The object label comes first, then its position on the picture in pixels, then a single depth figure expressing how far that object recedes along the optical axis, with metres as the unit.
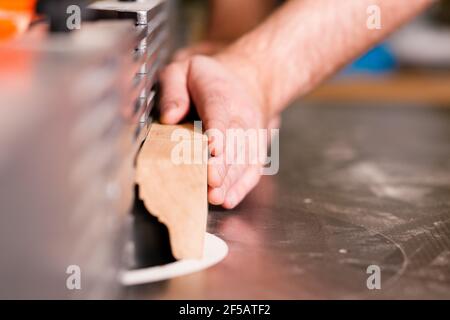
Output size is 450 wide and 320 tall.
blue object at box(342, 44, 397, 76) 2.79
